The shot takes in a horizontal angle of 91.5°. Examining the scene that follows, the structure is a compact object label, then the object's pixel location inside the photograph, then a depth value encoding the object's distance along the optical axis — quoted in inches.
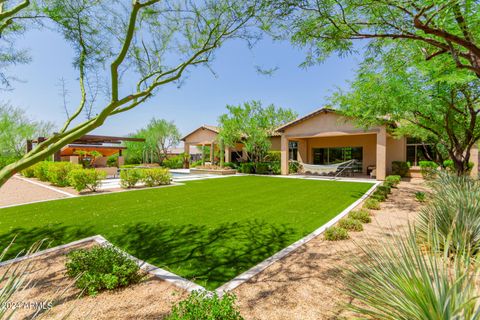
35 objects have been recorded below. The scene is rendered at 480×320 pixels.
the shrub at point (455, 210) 147.1
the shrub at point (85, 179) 442.6
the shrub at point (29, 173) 691.4
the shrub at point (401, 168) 697.6
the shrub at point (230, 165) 988.6
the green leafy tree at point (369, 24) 132.3
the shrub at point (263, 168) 847.7
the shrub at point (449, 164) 615.1
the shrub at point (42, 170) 593.7
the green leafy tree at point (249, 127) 815.7
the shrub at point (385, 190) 387.0
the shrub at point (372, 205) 307.9
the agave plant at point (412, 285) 67.6
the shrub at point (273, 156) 913.5
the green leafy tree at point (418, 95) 228.8
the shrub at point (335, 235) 199.8
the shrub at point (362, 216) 252.1
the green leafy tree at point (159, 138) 1244.5
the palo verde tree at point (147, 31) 163.6
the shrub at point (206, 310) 87.4
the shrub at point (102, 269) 126.2
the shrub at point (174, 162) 1258.6
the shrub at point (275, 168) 835.1
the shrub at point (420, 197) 343.8
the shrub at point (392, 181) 480.5
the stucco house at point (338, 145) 647.7
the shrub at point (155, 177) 533.0
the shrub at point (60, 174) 514.0
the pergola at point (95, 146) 745.6
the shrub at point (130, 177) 504.4
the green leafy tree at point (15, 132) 876.1
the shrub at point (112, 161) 1289.6
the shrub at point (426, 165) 648.5
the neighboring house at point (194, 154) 1847.7
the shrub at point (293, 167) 837.2
